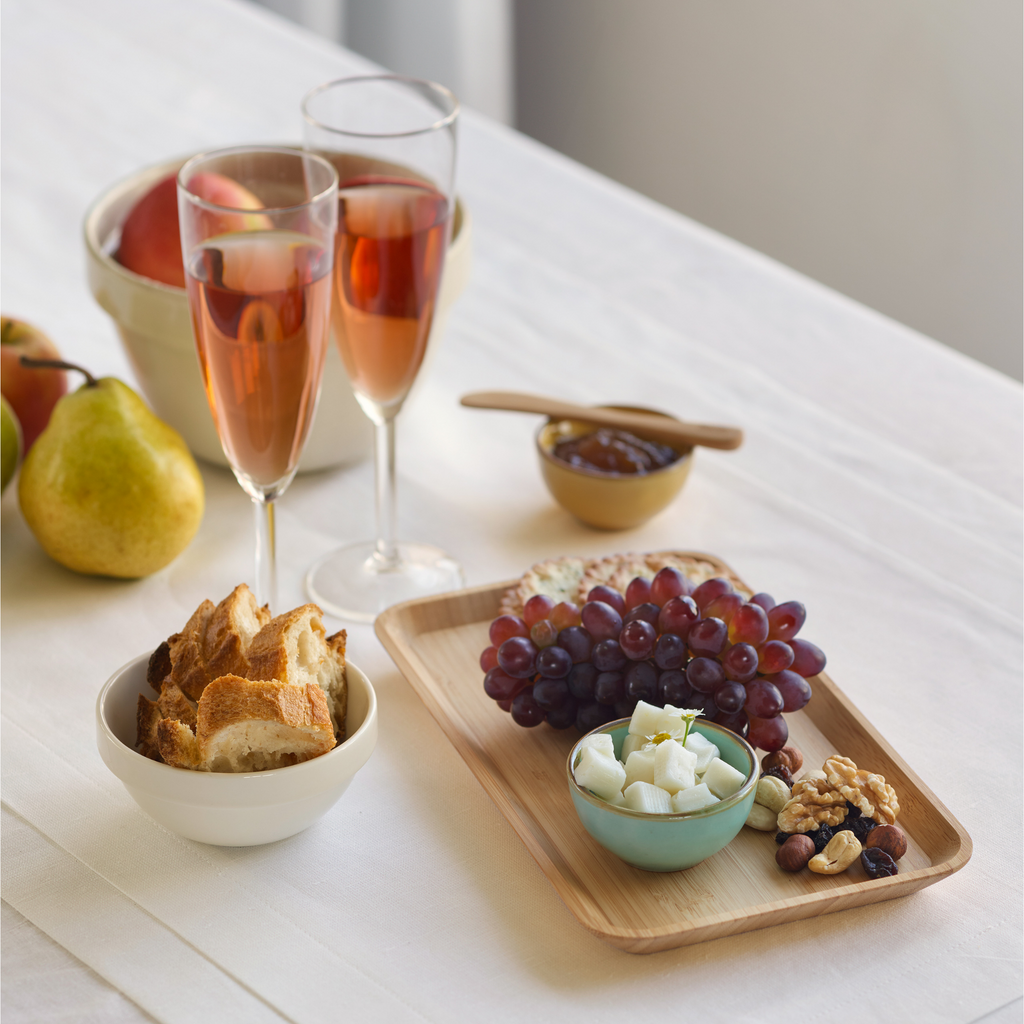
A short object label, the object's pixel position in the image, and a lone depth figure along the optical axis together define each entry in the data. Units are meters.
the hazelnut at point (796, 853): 1.08
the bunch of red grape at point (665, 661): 1.12
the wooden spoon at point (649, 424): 1.28
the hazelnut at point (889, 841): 1.09
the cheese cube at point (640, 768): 1.08
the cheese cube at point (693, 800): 1.07
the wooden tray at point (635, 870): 1.07
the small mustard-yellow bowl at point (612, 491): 1.25
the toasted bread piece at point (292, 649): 1.08
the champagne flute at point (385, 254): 1.19
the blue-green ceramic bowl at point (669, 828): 1.06
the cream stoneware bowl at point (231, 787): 1.07
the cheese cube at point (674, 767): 1.07
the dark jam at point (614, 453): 1.27
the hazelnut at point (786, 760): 1.12
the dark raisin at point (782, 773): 1.12
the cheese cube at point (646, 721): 1.09
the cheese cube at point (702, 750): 1.08
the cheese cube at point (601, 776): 1.08
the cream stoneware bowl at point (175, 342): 1.25
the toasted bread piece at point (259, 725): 1.06
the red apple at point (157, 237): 1.28
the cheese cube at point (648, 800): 1.07
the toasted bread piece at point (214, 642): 1.09
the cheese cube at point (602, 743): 1.09
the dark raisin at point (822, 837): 1.09
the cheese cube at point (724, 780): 1.07
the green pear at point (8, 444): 1.25
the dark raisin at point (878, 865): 1.09
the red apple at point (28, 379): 1.28
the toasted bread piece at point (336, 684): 1.10
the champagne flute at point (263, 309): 1.12
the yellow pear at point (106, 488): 1.21
